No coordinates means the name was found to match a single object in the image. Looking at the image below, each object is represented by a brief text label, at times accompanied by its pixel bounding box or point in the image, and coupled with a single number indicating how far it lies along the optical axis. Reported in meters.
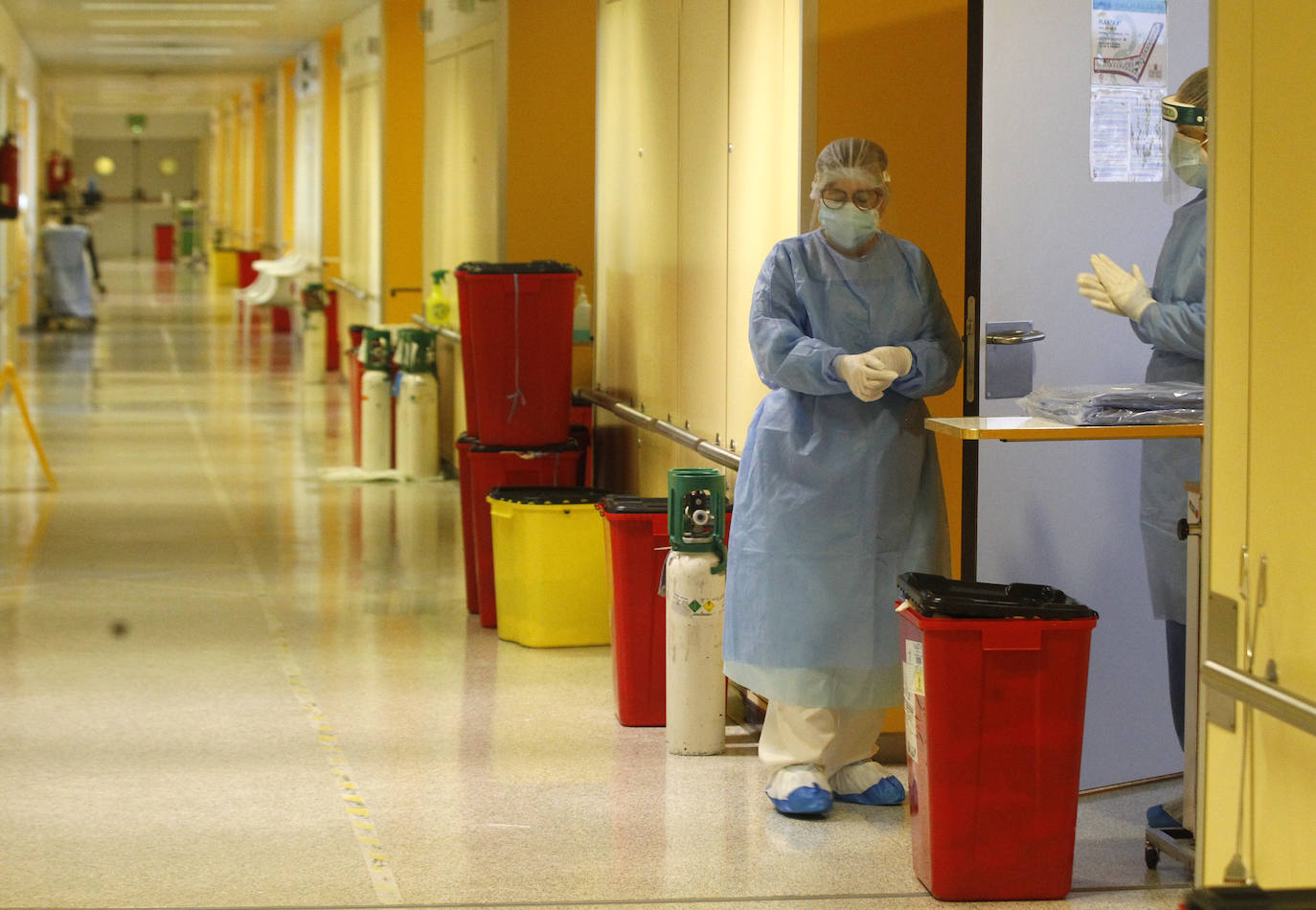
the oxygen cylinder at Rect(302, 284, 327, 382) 27.03
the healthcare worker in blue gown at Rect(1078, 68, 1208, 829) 6.62
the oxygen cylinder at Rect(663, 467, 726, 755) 8.12
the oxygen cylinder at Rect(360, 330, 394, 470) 17.45
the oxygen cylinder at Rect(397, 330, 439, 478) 17.11
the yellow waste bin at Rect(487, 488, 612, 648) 10.31
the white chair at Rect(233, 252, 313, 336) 31.14
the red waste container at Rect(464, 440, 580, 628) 11.32
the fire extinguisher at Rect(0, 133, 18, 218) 29.47
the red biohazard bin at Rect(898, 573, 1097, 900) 6.15
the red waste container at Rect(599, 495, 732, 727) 8.85
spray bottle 18.11
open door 7.49
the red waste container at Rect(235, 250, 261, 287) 47.78
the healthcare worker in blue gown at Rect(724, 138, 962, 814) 7.18
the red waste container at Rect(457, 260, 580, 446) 11.44
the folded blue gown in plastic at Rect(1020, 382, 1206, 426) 6.27
